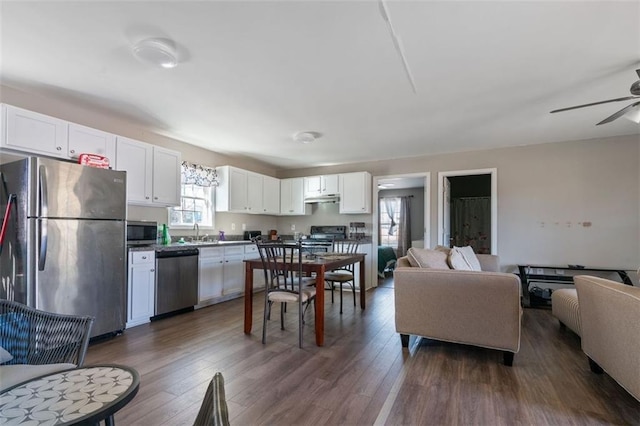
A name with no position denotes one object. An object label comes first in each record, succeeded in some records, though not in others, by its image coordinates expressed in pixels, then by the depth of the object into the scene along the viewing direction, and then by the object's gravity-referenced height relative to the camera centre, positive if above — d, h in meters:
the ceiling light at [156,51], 2.16 +1.20
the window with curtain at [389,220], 8.68 -0.11
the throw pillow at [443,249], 3.46 -0.39
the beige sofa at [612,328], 1.78 -0.73
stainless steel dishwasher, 3.61 -0.80
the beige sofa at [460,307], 2.40 -0.76
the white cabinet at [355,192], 5.67 +0.45
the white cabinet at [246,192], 5.07 +0.43
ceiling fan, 2.41 +0.93
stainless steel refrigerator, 2.55 -0.21
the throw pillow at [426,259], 2.88 -0.41
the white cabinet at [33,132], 2.67 +0.77
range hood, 5.98 +0.35
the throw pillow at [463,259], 3.00 -0.45
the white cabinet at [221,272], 4.20 -0.82
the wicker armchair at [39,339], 1.35 -0.57
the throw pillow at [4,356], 1.38 -0.64
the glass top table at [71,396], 0.84 -0.56
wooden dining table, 2.86 -0.53
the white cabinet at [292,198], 6.23 +0.38
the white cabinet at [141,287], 3.30 -0.79
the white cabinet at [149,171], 3.59 +0.56
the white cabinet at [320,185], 5.93 +0.61
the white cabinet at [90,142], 3.12 +0.79
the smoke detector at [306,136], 4.21 +1.12
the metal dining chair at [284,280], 2.89 -0.65
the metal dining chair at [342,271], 3.94 -0.77
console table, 4.32 -0.85
